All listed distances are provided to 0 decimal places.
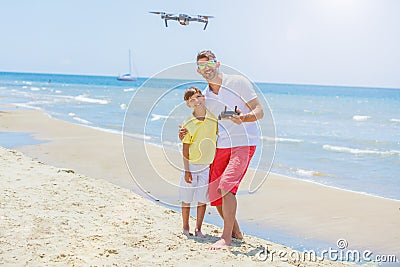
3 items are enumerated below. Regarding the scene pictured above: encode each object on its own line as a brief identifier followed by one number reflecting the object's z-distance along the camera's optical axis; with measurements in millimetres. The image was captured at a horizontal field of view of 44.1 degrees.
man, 4598
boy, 4789
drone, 5172
